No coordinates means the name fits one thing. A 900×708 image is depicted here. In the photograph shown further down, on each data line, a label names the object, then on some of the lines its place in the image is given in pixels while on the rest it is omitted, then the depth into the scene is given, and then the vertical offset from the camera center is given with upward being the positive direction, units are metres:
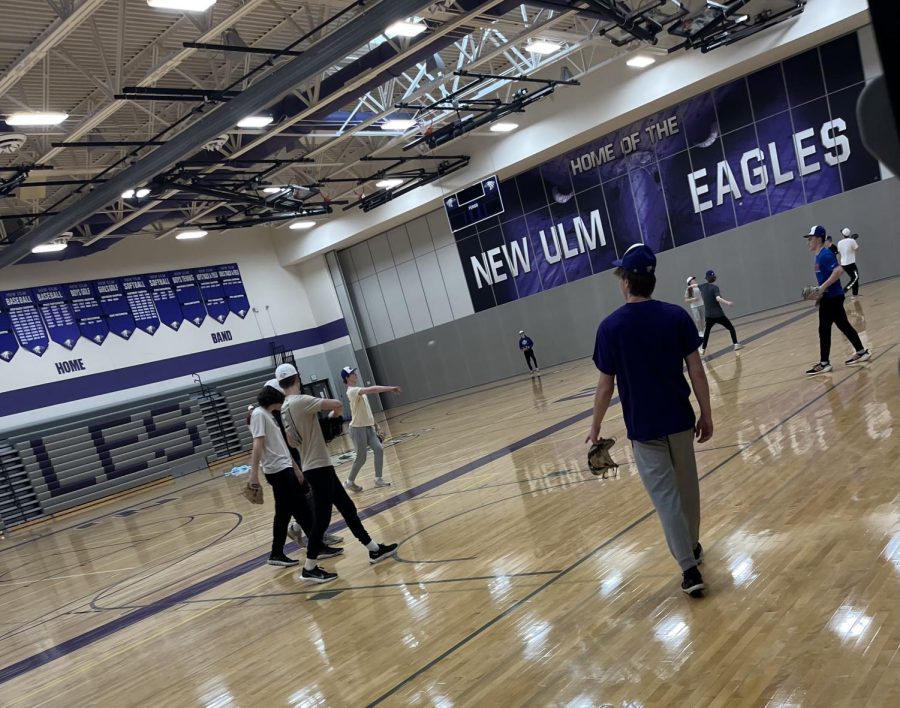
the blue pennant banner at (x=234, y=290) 29.83 +1.47
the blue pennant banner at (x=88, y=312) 25.72 +1.85
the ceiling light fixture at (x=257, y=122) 17.00 +4.17
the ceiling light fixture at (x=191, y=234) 25.86 +3.38
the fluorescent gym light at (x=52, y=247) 22.30 +3.68
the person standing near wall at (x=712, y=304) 14.98 -1.97
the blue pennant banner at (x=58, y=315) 24.89 +1.99
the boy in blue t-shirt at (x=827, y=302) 9.42 -1.62
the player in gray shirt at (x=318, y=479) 6.97 -1.46
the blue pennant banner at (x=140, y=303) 27.08 +1.77
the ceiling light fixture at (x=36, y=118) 13.84 +4.55
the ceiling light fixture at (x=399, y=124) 21.86 +4.24
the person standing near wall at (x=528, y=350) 25.81 -3.19
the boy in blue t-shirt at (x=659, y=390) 4.24 -0.92
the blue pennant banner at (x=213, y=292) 29.03 +1.55
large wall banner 21.42 +0.81
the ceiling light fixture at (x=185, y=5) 10.97 +4.52
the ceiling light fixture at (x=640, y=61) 21.11 +3.97
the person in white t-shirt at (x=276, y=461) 7.48 -1.29
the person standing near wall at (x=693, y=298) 19.45 -2.29
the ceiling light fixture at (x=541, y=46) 17.73 +4.24
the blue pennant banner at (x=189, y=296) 28.34 +1.62
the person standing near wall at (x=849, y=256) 17.00 -2.03
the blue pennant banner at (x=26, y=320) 24.17 +2.03
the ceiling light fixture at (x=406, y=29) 14.55 +4.45
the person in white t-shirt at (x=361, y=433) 10.86 -1.89
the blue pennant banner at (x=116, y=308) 26.42 +1.79
